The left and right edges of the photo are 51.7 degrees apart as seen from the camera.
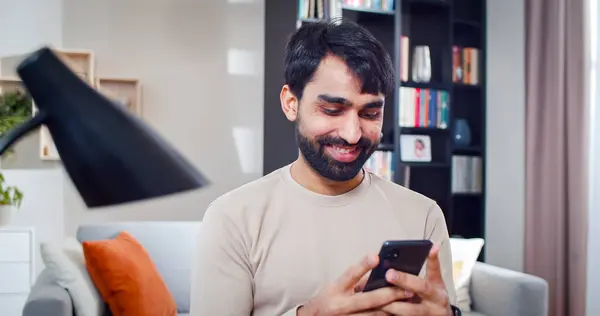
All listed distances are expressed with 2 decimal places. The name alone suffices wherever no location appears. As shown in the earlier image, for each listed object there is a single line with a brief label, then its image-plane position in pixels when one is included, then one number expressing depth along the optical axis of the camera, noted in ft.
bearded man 3.79
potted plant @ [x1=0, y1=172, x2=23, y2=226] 10.66
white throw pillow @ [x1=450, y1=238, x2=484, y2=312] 9.41
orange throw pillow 7.50
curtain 10.47
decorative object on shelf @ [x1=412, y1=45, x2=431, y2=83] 12.42
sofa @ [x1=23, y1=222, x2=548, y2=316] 8.64
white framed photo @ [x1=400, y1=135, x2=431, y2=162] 12.51
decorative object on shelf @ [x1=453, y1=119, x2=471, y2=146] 13.02
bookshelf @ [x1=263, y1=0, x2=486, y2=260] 11.62
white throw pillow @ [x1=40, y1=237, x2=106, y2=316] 7.11
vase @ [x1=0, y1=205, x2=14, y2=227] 11.15
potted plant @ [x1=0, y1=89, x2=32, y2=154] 10.76
